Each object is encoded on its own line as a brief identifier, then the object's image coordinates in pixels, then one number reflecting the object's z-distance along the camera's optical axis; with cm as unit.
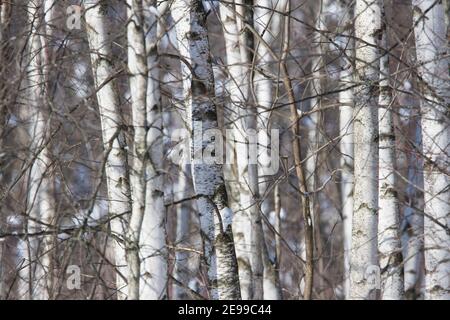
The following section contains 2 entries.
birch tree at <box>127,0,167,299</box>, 1080
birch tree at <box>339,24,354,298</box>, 1784
